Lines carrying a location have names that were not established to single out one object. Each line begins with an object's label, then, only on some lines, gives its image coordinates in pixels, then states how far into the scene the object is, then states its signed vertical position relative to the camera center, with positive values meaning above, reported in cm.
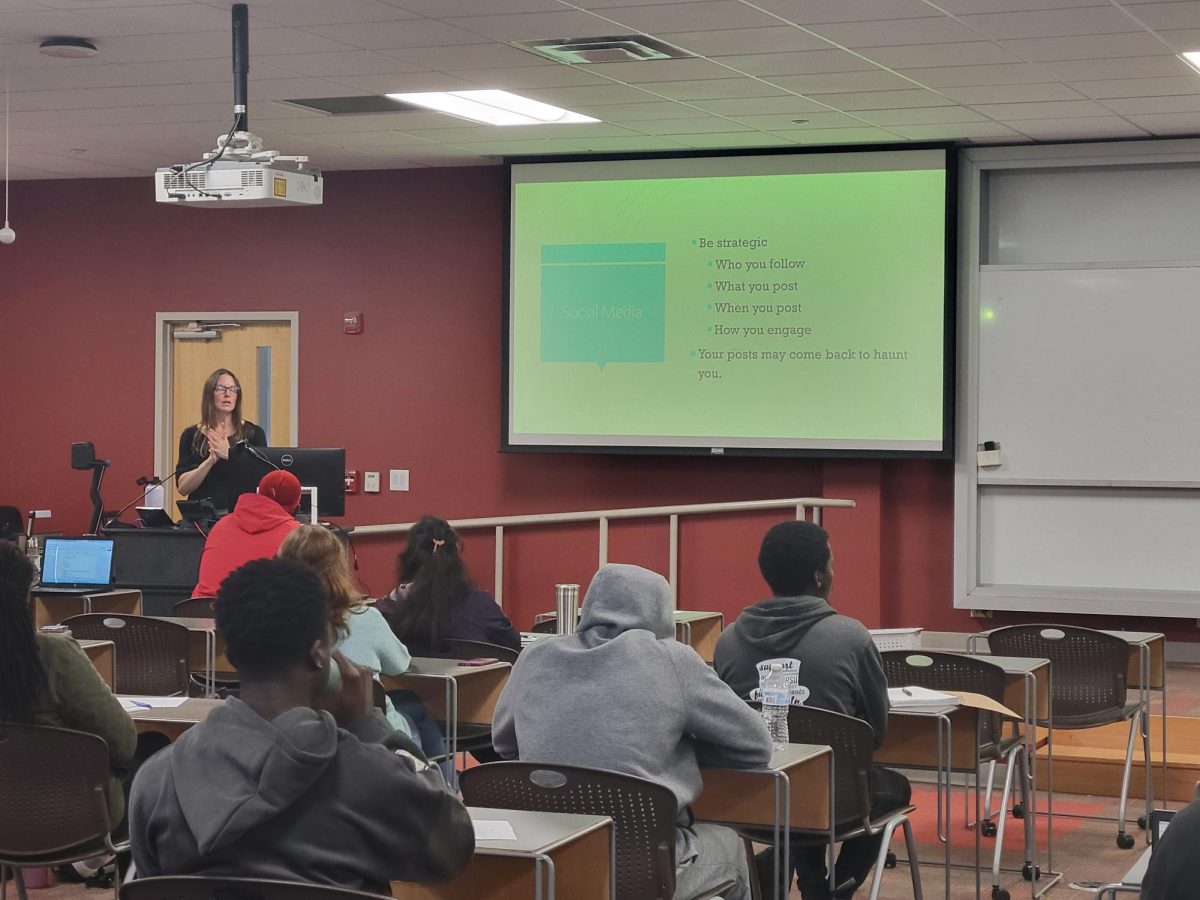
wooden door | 1015 +33
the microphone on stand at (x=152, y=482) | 774 -32
